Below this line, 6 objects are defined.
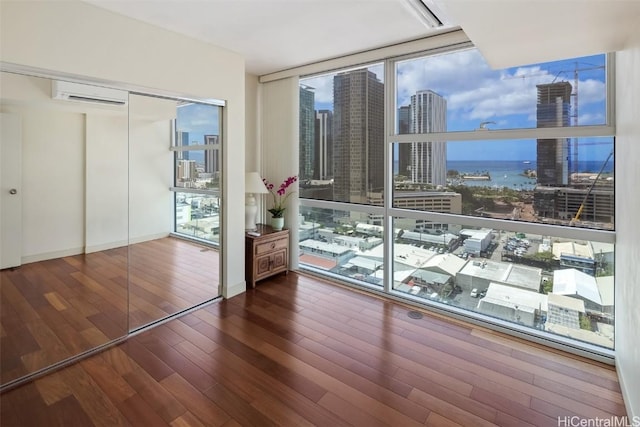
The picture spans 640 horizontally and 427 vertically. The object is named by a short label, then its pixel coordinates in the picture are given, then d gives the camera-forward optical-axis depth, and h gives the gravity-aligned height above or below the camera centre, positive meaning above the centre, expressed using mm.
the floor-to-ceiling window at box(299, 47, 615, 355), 2525 +236
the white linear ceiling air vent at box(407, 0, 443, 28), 2337 +1570
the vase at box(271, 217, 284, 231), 4215 -184
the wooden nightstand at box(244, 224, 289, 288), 3824 -566
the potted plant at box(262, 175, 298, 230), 4219 +147
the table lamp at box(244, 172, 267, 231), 3930 +218
